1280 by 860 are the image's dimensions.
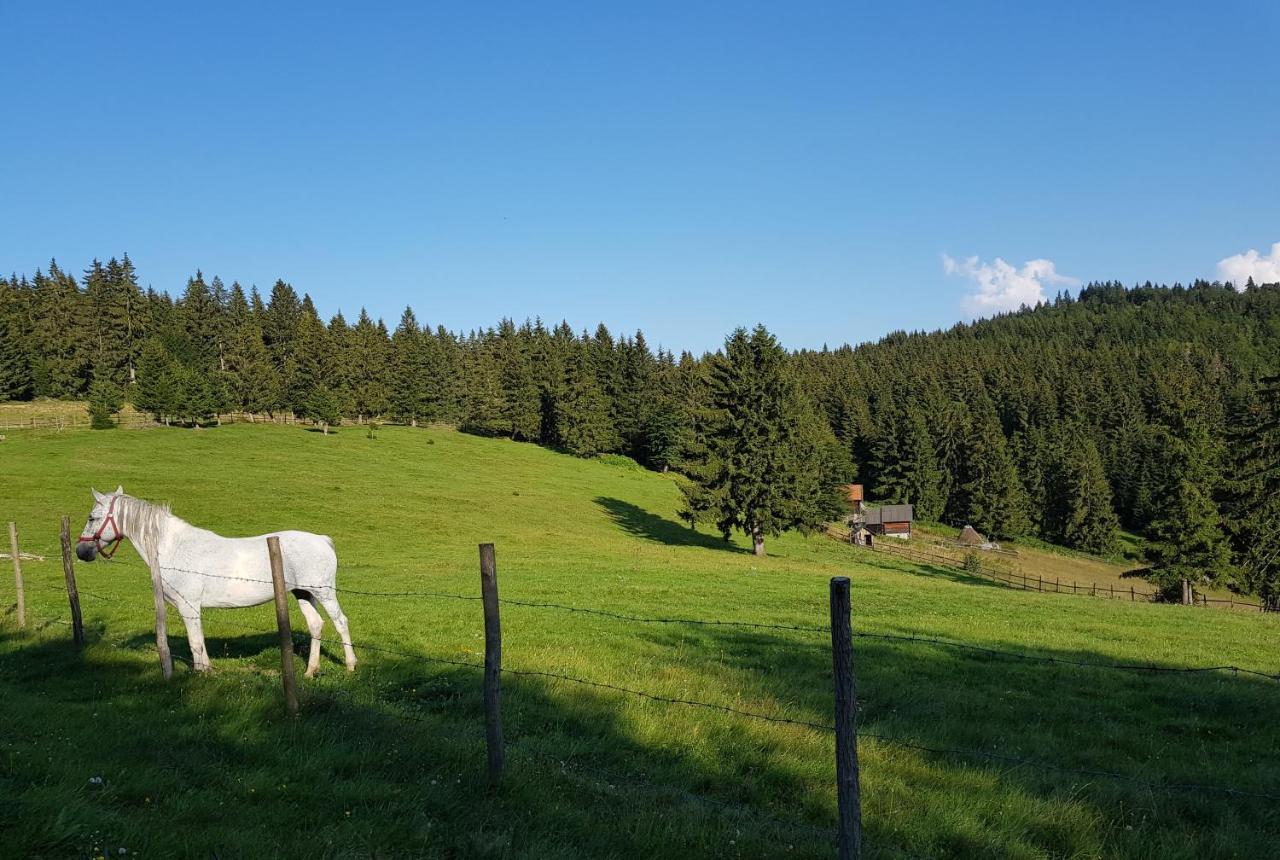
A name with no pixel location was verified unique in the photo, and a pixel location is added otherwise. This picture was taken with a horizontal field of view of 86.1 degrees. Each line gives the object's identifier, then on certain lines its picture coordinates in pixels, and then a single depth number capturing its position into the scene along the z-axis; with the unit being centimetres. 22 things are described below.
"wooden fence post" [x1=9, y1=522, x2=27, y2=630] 1316
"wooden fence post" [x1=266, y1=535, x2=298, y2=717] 747
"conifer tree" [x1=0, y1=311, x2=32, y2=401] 8525
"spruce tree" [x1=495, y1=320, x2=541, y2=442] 9788
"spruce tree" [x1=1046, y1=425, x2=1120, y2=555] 8806
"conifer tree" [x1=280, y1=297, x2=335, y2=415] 8994
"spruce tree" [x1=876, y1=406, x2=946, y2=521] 10094
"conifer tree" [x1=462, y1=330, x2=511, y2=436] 10038
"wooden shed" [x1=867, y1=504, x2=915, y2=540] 8544
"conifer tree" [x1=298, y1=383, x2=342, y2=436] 8131
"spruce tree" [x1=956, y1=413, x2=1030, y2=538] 9081
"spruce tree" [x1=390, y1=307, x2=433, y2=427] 10025
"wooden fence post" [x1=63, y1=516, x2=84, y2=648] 1121
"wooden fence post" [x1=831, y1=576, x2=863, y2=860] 462
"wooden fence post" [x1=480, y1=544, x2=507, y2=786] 604
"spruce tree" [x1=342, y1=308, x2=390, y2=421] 9706
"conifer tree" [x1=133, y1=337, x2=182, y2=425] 7356
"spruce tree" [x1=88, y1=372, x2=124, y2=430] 6719
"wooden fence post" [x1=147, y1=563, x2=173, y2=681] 918
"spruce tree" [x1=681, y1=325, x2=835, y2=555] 4388
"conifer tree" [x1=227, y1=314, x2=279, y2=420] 8975
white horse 1005
